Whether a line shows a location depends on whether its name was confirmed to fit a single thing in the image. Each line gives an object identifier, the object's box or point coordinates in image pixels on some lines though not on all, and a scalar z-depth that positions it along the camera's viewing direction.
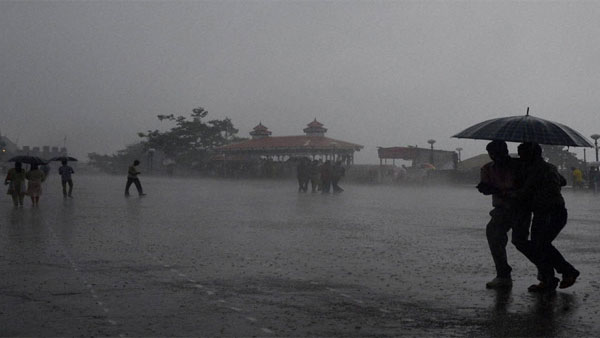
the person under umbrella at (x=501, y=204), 7.27
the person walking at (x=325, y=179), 33.03
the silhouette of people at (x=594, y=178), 36.81
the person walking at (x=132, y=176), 27.61
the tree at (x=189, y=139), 87.00
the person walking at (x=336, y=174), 33.67
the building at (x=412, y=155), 56.41
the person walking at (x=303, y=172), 34.59
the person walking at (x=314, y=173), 35.06
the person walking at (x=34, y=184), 20.73
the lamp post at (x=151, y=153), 81.51
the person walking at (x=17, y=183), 20.33
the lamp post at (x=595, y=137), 40.62
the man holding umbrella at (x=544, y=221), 7.06
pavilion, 59.03
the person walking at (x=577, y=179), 38.62
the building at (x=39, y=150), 183.88
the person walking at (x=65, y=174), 26.45
